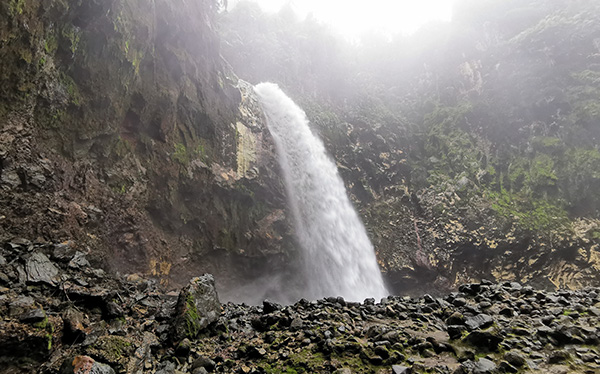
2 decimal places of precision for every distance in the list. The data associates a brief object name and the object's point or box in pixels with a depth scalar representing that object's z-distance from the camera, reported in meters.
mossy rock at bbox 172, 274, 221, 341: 5.79
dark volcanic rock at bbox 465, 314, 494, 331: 5.36
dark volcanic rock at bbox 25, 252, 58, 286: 5.21
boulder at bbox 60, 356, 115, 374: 3.65
